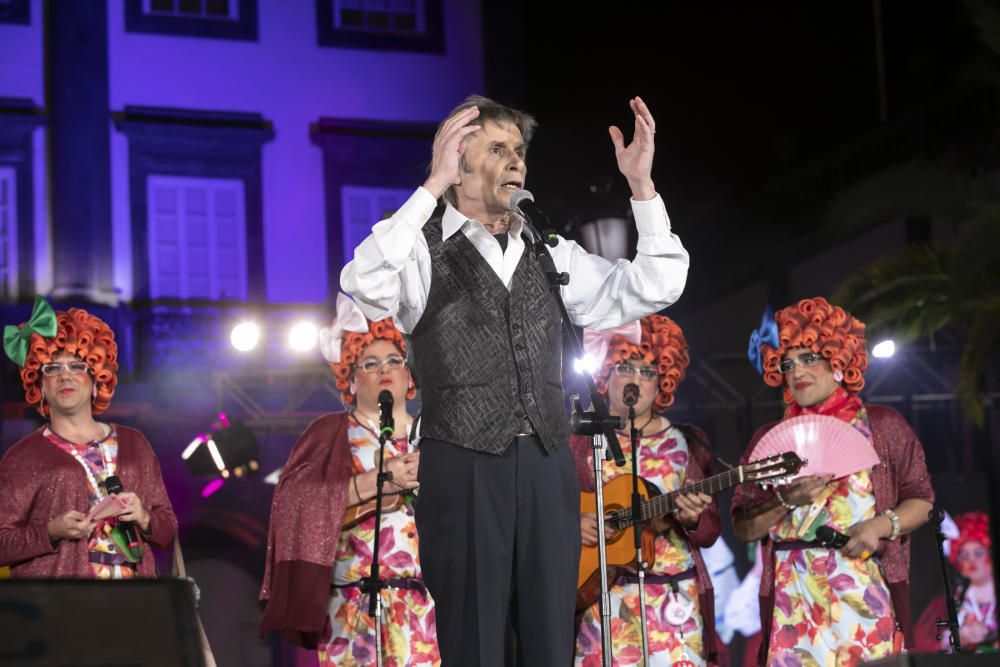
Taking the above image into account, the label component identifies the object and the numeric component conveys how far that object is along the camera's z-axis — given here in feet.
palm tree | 33.45
